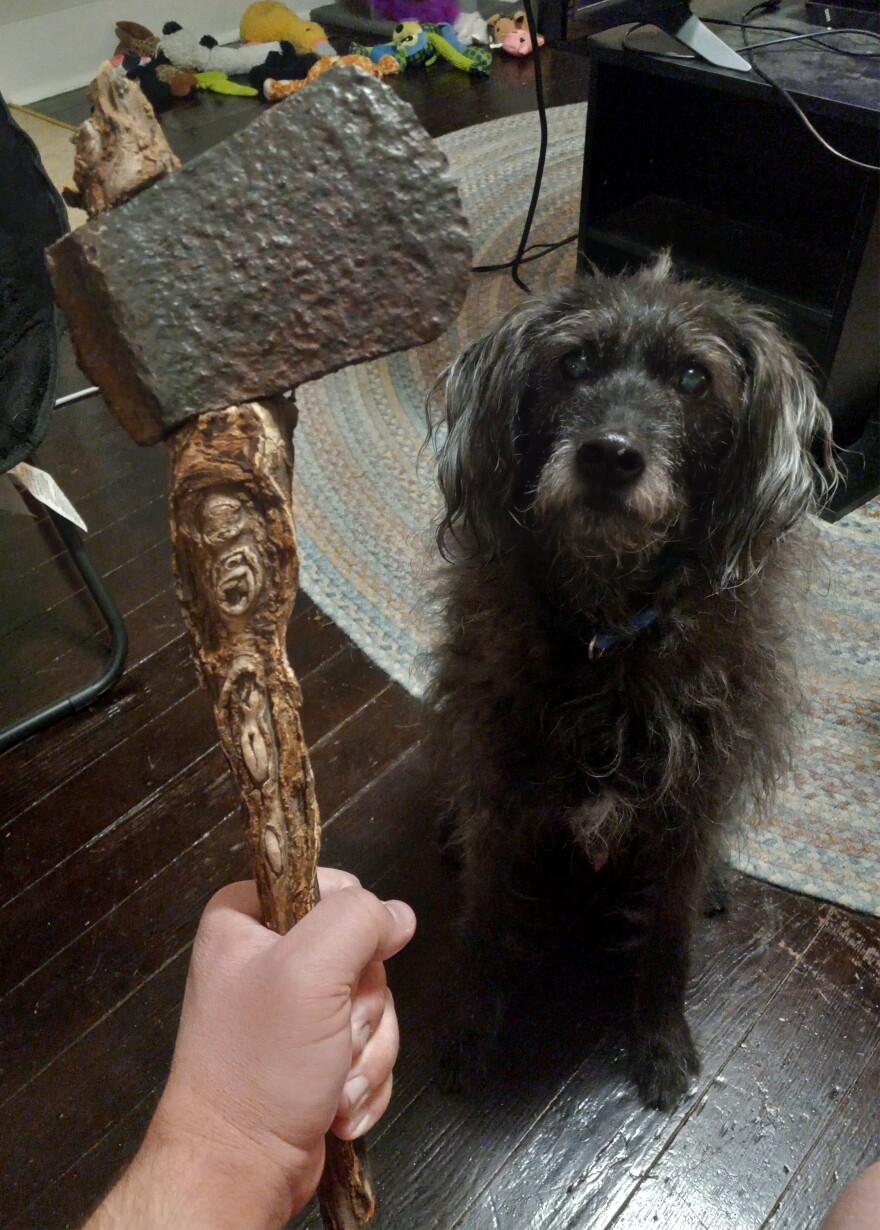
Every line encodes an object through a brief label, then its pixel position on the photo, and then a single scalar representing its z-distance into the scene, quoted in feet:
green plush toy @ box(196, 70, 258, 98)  12.03
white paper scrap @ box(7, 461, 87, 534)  4.51
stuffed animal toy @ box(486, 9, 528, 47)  12.55
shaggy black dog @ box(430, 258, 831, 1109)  3.20
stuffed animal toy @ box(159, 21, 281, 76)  12.23
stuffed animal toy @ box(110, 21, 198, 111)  11.96
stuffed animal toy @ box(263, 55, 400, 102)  11.18
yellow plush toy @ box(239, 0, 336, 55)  12.43
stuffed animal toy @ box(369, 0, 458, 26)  12.93
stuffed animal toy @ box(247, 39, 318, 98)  12.00
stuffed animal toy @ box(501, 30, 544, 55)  12.43
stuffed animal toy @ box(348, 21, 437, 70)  12.27
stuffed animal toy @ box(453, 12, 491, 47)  12.96
